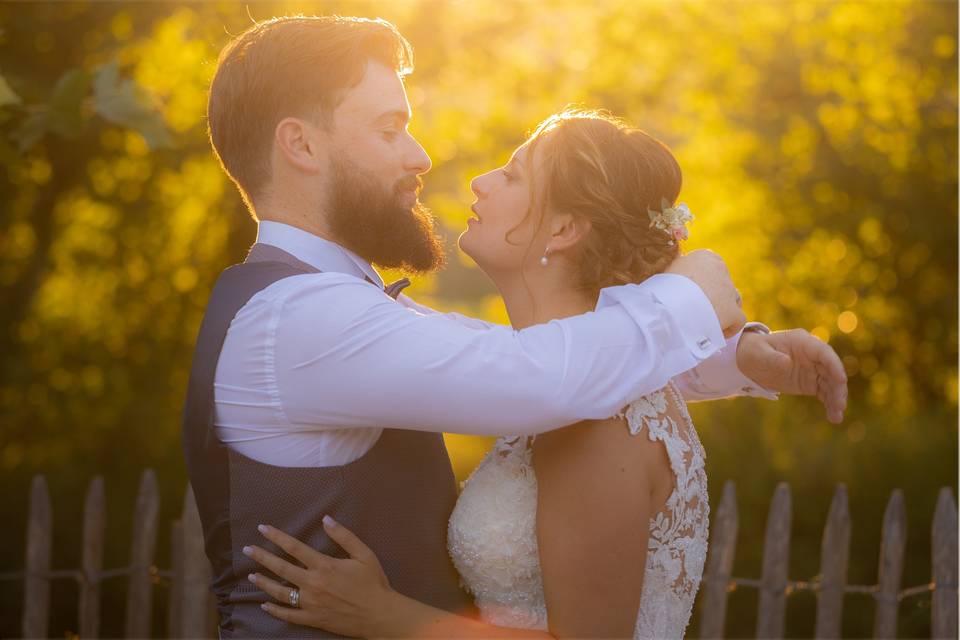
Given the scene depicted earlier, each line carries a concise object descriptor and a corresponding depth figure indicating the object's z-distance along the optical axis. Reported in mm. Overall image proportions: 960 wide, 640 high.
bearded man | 2150
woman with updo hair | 2361
